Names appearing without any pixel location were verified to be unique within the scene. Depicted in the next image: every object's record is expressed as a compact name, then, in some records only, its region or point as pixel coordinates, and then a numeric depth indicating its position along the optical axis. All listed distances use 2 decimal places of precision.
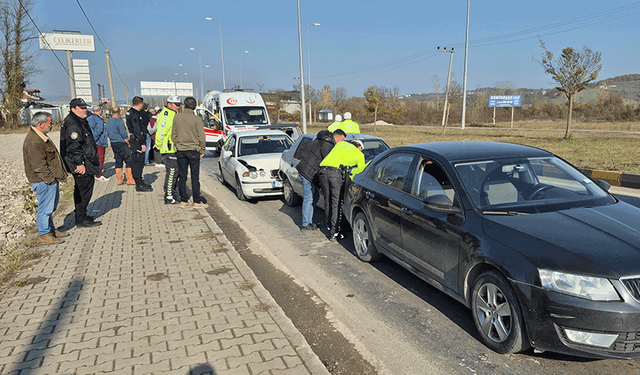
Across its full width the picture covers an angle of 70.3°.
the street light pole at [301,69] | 25.42
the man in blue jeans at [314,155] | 7.09
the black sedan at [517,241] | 2.97
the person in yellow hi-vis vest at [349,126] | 10.98
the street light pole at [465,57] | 35.53
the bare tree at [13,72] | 41.72
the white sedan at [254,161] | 9.63
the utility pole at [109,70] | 43.52
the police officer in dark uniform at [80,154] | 6.95
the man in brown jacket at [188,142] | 8.65
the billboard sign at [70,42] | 56.84
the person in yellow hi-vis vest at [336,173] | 6.55
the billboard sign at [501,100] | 58.13
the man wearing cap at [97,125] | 10.57
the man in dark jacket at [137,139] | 10.91
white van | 19.56
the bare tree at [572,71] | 22.60
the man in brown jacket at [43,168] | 6.12
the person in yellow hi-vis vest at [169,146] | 9.24
